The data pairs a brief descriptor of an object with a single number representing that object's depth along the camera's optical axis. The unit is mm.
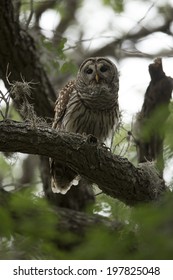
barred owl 10555
